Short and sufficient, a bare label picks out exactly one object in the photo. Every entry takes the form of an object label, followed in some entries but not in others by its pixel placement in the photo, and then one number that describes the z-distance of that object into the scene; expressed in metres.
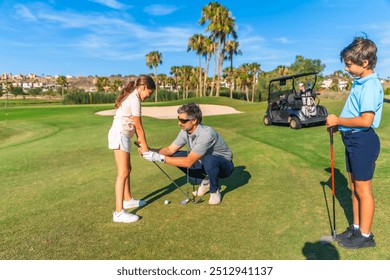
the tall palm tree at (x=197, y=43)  56.31
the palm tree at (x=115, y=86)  109.44
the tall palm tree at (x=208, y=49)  52.39
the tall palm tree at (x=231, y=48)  53.66
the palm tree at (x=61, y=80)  98.92
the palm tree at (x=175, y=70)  85.56
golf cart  12.16
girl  4.13
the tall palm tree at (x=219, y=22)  46.97
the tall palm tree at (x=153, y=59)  69.31
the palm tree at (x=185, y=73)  83.88
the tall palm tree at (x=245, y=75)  72.88
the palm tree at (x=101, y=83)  103.96
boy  3.11
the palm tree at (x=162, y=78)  111.88
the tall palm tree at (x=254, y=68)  74.56
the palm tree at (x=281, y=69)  72.96
